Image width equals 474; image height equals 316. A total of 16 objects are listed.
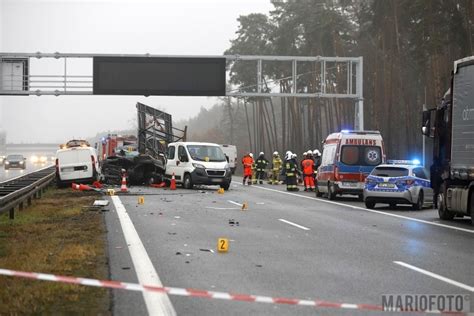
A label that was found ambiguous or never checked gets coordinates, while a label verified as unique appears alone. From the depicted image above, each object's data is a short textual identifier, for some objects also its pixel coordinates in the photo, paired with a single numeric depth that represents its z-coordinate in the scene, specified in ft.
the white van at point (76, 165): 98.89
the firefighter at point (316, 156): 111.98
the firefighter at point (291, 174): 102.94
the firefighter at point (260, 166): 130.00
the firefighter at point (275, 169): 130.11
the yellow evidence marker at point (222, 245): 37.37
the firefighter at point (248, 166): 122.62
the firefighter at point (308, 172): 99.86
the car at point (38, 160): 372.33
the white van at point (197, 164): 99.55
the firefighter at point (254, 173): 133.74
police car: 68.74
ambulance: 80.89
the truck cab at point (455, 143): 52.49
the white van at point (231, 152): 170.05
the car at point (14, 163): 235.40
